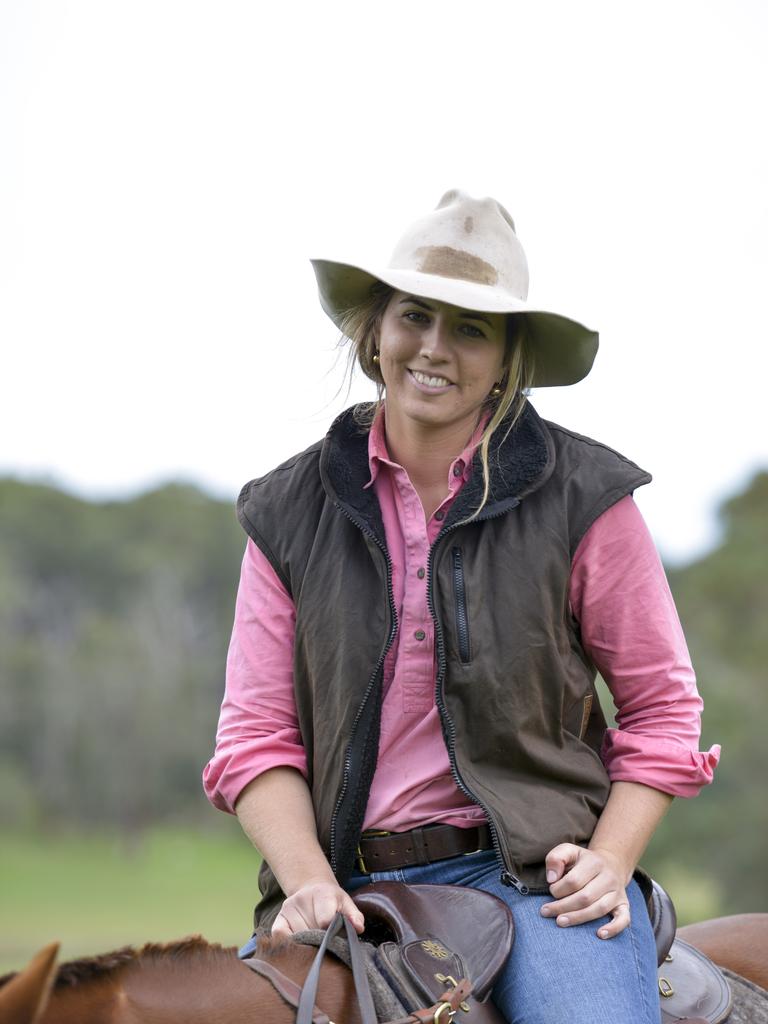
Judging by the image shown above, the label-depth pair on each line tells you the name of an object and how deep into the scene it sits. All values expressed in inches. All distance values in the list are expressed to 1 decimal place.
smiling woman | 250.1
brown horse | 174.4
